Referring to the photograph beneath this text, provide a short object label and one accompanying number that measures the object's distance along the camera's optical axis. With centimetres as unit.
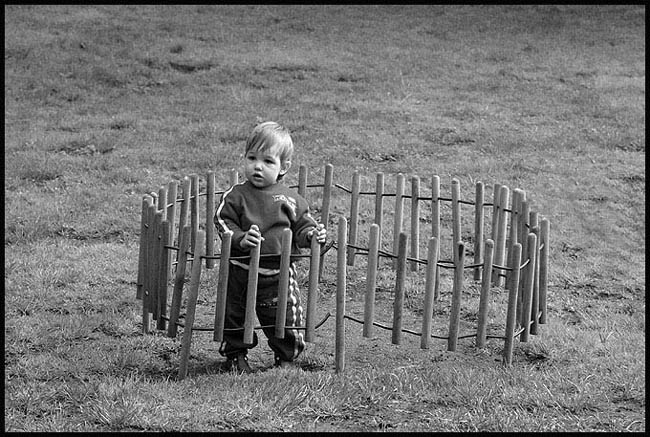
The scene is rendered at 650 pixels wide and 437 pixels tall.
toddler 1055
